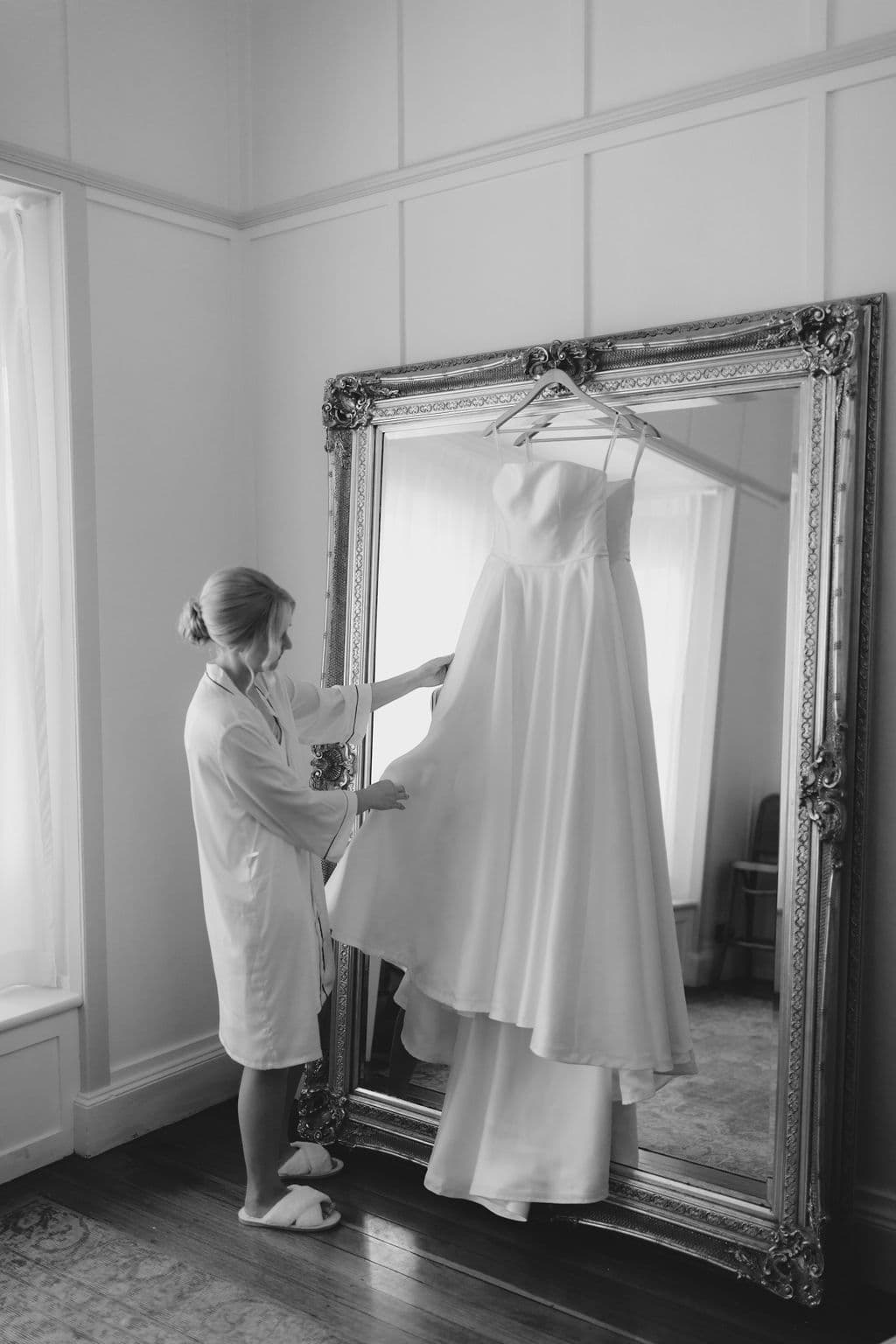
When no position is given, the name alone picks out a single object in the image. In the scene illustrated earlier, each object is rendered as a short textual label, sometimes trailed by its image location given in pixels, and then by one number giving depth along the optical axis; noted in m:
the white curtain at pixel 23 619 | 3.05
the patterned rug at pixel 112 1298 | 2.39
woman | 2.63
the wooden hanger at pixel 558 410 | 2.70
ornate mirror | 2.46
